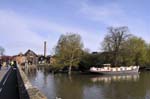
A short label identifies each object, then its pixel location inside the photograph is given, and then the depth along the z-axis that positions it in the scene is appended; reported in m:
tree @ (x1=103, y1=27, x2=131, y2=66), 40.74
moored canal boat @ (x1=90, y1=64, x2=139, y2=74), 38.91
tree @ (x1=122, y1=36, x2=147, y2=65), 41.37
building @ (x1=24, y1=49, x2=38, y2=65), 71.49
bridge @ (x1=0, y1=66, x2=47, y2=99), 7.10
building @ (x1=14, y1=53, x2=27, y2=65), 70.65
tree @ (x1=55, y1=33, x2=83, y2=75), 37.35
